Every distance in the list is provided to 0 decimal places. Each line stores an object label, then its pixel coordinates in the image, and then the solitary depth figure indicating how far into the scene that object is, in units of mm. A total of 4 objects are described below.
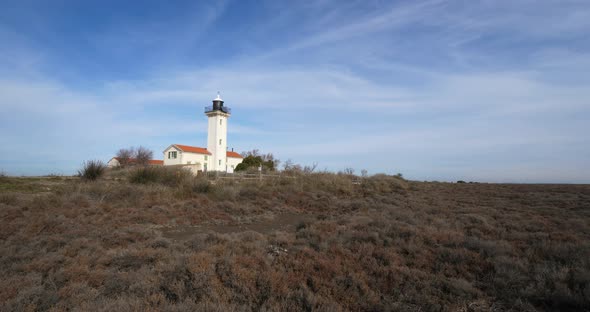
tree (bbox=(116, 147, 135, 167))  47375
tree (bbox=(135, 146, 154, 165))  47559
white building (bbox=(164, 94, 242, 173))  42406
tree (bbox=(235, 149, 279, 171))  39438
